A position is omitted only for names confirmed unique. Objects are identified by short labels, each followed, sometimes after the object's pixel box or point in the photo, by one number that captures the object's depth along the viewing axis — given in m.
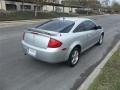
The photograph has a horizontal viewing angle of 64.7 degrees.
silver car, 2.73
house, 20.59
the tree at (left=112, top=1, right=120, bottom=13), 62.70
